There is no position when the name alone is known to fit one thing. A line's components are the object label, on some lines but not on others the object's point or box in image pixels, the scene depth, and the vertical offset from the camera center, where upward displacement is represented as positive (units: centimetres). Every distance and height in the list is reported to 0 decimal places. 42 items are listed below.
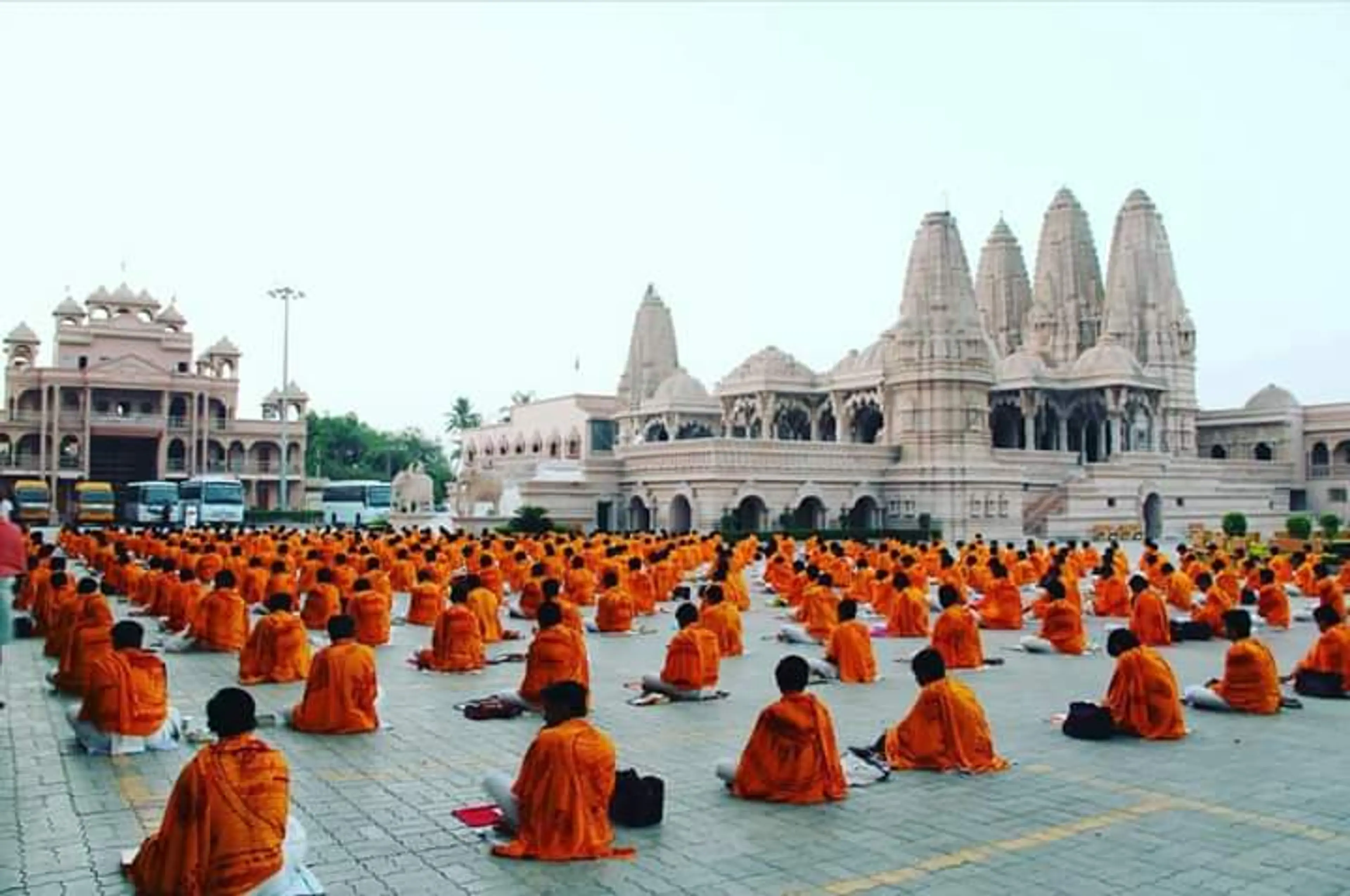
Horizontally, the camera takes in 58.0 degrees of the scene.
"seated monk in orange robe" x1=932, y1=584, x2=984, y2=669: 1455 -165
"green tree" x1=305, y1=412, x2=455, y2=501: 8881 +392
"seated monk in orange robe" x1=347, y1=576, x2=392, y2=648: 1628 -152
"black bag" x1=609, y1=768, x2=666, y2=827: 779 -193
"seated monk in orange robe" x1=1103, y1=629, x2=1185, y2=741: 1039 -167
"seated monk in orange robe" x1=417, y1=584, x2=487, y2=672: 1428 -165
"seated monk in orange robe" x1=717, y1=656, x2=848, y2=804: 834 -174
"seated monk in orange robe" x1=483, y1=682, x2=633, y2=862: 712 -172
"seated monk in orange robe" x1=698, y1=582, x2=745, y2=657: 1562 -158
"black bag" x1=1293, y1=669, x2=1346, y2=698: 1252 -191
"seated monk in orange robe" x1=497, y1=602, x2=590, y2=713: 1130 -144
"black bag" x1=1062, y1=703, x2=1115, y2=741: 1041 -193
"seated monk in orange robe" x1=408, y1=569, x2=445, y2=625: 1950 -162
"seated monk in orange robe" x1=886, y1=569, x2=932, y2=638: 1825 -172
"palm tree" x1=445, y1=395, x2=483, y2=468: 11088 +774
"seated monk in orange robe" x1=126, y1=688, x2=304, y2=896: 611 -164
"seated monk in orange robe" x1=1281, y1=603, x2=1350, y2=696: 1262 -161
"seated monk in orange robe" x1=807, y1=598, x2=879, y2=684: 1352 -173
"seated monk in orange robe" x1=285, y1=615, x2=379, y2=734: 1048 -162
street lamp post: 5169 +544
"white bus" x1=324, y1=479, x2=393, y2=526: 6097 +9
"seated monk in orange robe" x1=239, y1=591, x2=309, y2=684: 1316 -160
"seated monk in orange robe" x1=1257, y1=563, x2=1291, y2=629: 1936 -165
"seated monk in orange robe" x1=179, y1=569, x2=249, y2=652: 1595 -157
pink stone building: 6322 +515
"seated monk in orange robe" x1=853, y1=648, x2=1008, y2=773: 920 -176
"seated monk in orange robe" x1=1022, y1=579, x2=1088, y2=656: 1616 -177
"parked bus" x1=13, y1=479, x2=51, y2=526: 5225 +14
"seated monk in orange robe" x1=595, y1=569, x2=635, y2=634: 1830 -163
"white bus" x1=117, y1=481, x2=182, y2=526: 5197 -1
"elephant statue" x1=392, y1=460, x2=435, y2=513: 5203 +43
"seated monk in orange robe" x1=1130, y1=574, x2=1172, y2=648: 1633 -157
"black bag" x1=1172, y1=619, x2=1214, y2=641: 1766 -191
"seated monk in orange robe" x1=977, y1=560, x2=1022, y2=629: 1938 -165
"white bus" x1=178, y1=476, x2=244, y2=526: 4919 +8
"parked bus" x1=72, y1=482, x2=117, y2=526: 4988 -2
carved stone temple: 4866 +387
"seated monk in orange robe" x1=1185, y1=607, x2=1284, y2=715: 1155 -173
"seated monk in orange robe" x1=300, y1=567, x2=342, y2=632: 1795 -154
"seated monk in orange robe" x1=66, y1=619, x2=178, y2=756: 948 -156
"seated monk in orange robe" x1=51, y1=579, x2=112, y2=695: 1201 -137
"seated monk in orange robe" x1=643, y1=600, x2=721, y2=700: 1232 -166
